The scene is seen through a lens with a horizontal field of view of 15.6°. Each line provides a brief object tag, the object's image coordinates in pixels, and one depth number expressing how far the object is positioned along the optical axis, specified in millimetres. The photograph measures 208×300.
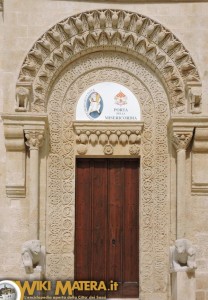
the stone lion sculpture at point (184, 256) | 11258
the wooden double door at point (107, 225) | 12438
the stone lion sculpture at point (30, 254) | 11245
